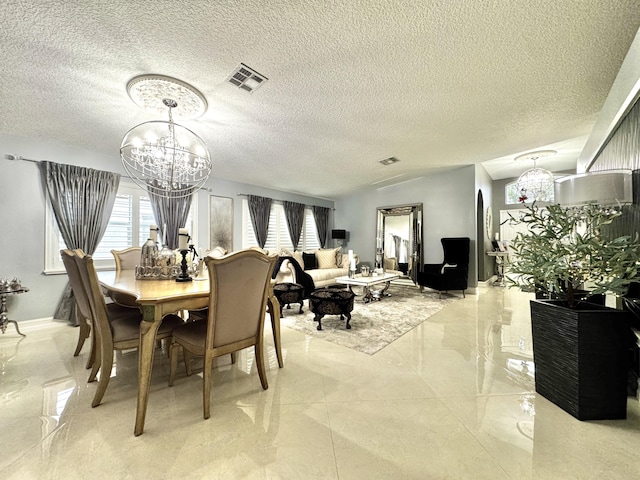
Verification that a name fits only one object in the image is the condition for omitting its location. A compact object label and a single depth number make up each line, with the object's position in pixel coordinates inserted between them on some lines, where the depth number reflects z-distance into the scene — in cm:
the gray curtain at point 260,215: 586
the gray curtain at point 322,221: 755
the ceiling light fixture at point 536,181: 518
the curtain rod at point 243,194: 566
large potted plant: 154
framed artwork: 515
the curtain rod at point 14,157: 312
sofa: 487
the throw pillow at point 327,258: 614
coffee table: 430
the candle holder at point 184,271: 222
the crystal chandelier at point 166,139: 228
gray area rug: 290
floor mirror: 649
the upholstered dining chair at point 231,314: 160
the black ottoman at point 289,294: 386
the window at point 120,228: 341
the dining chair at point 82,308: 196
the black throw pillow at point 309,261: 585
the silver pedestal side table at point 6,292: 284
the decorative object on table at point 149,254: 231
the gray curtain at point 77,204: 336
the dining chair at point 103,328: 169
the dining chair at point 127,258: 305
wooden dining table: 148
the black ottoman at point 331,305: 325
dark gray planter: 156
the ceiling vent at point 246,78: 213
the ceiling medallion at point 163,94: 219
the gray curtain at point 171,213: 426
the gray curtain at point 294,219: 672
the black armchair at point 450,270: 520
